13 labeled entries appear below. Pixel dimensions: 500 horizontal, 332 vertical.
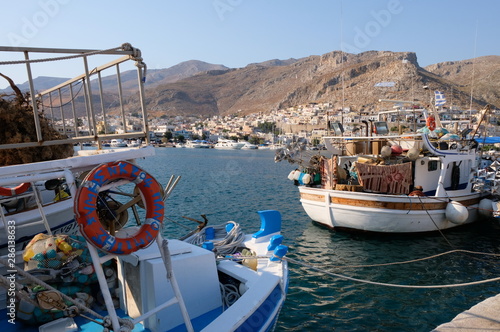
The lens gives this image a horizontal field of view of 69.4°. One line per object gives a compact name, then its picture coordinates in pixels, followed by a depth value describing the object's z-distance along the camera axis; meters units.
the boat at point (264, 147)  110.00
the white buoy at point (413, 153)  13.20
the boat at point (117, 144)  91.84
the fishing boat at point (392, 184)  12.75
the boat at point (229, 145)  111.00
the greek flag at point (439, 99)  17.73
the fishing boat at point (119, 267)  3.56
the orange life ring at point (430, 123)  17.00
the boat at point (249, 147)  109.68
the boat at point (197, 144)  114.75
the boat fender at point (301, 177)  14.76
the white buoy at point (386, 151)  13.28
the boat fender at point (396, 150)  13.70
